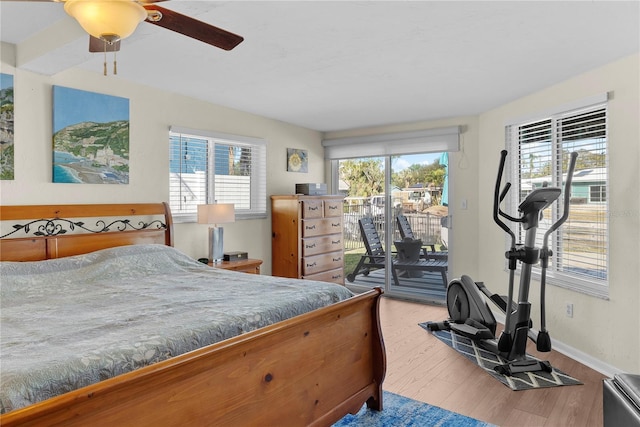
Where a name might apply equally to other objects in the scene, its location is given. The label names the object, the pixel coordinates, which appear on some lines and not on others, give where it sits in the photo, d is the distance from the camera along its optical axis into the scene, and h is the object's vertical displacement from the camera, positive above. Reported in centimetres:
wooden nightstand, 411 -57
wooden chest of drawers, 495 -37
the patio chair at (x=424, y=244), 530 -47
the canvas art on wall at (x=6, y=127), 303 +54
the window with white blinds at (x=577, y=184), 333 +19
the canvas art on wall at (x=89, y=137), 333 +55
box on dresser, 514 +20
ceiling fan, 160 +73
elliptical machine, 305 -60
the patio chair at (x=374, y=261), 543 -70
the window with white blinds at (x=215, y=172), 424 +35
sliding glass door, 530 -21
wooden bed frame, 130 -65
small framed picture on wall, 552 +59
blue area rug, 242 -120
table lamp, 416 -13
